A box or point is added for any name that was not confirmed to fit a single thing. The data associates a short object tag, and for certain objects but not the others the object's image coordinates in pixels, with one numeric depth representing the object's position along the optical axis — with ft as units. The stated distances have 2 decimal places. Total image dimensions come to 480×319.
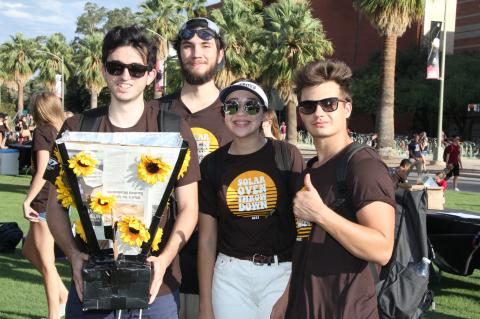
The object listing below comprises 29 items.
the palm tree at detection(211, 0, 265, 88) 116.47
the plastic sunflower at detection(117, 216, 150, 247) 8.07
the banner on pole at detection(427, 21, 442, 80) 90.94
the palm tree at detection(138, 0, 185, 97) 135.44
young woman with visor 9.96
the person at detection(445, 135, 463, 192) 66.54
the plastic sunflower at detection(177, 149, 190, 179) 8.64
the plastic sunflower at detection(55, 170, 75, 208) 8.55
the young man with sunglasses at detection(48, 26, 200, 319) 8.93
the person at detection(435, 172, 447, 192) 41.60
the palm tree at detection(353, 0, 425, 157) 90.74
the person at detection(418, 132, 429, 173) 96.30
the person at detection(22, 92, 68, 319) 16.87
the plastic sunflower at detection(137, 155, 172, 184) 8.07
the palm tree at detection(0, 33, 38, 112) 218.38
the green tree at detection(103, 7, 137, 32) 297.53
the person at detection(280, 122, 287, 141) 151.72
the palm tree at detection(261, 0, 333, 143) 110.83
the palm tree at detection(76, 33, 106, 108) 182.80
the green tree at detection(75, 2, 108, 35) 302.66
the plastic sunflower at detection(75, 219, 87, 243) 8.55
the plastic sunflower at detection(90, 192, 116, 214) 8.03
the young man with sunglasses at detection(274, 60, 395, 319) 7.47
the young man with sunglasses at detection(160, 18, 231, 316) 11.66
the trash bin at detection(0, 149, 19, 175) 65.05
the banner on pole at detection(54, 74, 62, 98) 142.85
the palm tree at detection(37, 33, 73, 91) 209.97
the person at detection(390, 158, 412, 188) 30.01
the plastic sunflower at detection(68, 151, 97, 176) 8.04
